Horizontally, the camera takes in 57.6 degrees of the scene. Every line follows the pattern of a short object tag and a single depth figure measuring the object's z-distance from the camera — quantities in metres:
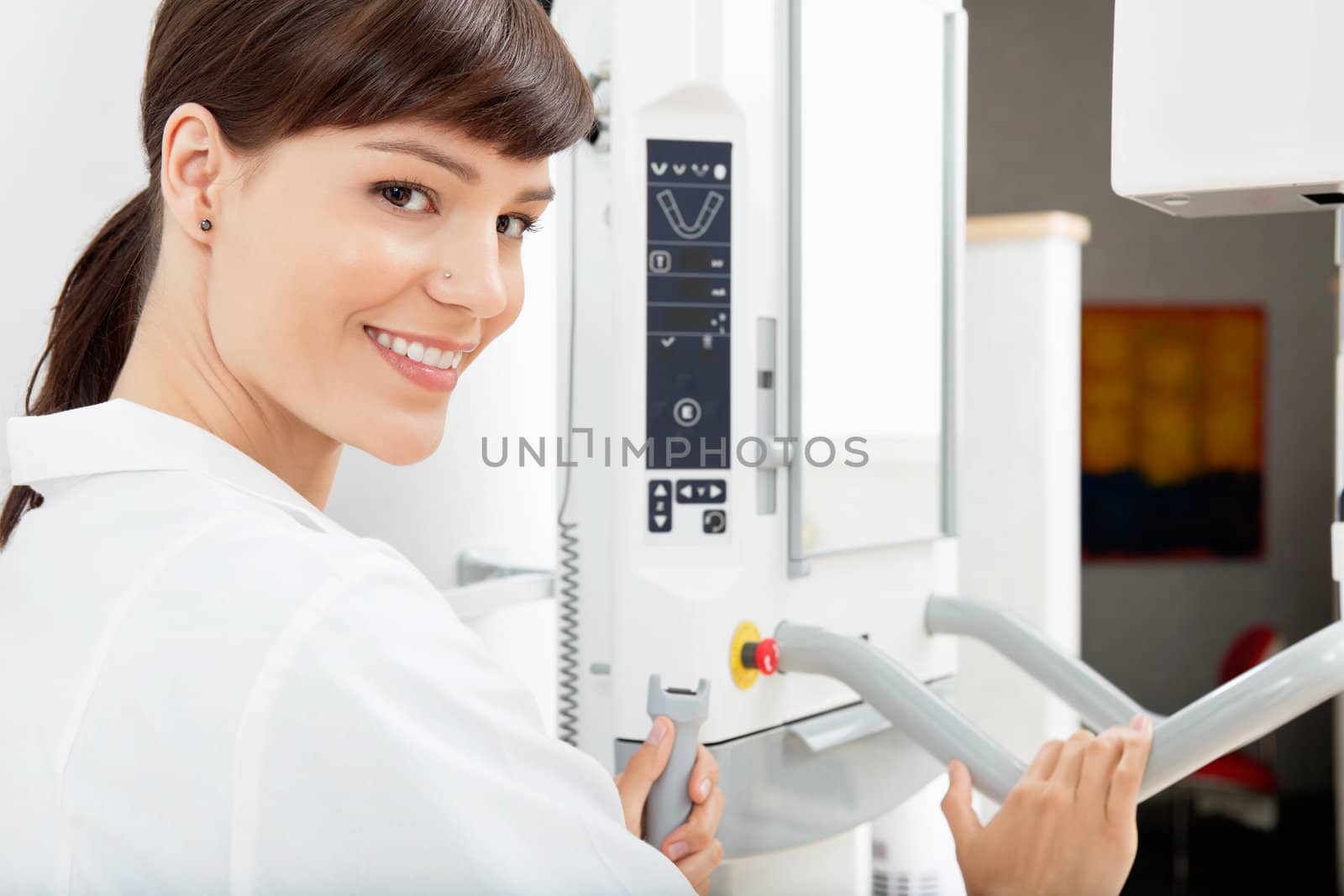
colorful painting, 4.60
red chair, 3.89
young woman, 0.63
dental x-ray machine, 1.16
